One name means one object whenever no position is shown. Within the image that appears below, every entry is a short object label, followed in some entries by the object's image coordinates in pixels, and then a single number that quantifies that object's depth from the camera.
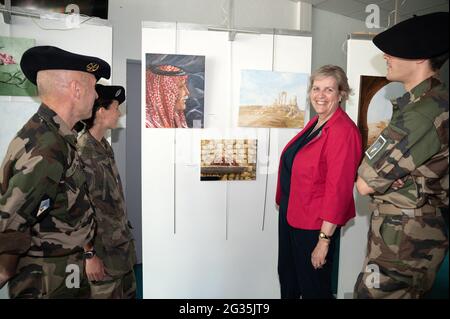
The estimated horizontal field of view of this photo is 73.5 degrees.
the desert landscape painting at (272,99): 1.48
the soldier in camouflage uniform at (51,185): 0.85
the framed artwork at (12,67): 1.22
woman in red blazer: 1.08
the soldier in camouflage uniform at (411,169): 0.78
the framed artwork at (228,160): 1.55
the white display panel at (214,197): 1.51
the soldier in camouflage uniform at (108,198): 1.24
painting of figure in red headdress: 1.46
